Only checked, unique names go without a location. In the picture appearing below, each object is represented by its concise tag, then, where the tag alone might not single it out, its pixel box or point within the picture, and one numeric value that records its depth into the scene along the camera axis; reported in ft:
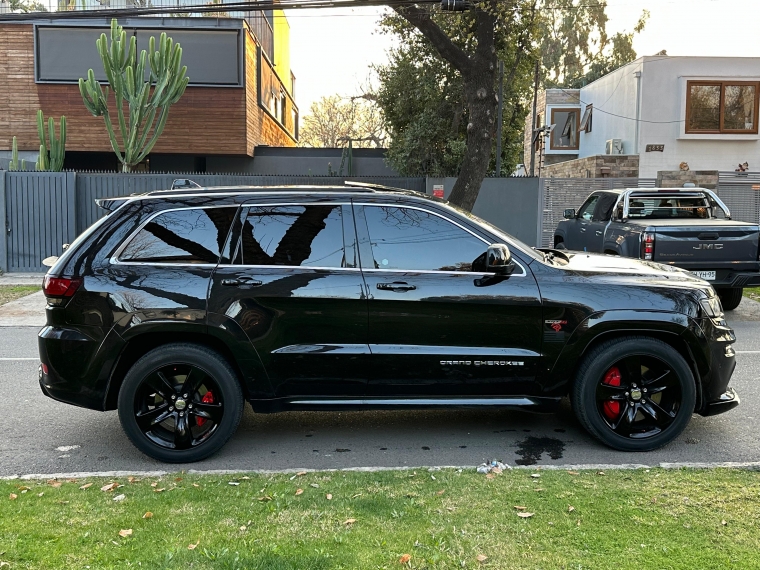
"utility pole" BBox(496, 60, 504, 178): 68.61
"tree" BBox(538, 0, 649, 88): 180.96
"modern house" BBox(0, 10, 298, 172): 69.72
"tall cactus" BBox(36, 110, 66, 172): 60.90
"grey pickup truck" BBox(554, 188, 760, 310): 32.32
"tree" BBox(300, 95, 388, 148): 159.54
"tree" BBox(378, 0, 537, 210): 47.50
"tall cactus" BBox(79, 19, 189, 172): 57.98
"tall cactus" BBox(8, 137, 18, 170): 59.77
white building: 74.54
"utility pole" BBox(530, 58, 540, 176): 101.14
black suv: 15.97
